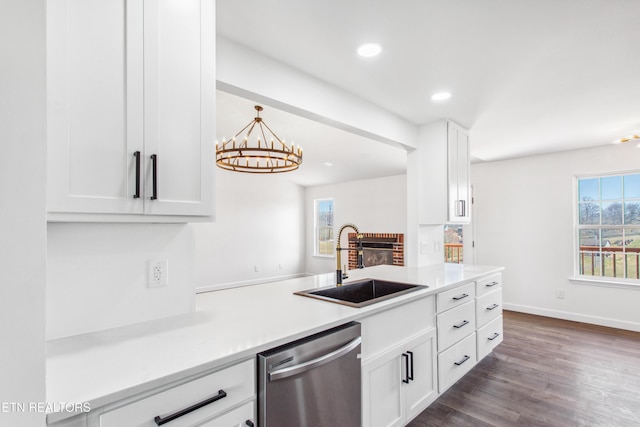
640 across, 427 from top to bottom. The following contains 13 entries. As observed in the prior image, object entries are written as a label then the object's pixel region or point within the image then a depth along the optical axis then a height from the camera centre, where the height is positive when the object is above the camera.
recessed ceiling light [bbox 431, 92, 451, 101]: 2.63 +1.00
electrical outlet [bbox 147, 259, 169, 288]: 1.49 -0.25
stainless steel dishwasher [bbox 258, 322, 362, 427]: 1.20 -0.67
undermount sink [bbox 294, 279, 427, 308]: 2.14 -0.51
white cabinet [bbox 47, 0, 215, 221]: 1.05 +0.40
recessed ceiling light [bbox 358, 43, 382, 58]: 1.92 +1.01
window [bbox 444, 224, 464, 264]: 5.62 -0.46
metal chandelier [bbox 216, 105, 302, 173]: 3.58 +1.11
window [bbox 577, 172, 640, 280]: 4.05 -0.12
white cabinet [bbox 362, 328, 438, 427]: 1.69 -0.94
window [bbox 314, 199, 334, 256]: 7.82 -0.21
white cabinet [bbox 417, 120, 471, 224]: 3.26 +0.47
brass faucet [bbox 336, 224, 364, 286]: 2.29 -0.35
